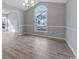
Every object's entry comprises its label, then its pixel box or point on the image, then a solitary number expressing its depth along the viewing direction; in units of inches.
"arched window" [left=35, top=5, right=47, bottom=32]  161.1
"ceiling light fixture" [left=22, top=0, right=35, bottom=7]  116.6
